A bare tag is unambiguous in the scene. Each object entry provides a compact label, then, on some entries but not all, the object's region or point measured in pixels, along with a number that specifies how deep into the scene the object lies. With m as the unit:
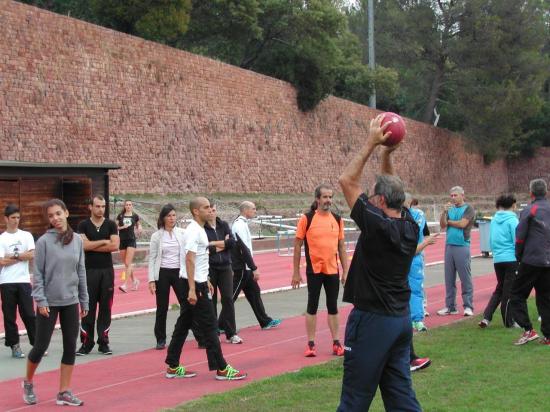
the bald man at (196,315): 9.44
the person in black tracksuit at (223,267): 11.73
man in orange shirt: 10.66
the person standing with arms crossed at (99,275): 11.20
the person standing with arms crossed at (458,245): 13.74
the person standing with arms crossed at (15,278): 10.98
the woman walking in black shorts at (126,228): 17.77
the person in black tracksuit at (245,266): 13.05
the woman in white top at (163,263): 11.63
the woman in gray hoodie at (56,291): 8.48
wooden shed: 22.42
